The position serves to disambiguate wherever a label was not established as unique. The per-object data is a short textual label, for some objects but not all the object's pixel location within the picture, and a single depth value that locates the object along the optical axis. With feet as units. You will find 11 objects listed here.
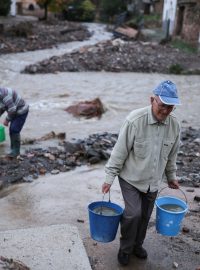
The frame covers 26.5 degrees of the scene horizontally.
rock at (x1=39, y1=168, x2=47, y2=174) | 21.16
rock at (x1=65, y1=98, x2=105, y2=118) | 36.65
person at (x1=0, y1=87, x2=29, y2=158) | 20.85
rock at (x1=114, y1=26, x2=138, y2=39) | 90.68
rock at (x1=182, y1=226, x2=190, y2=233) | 14.34
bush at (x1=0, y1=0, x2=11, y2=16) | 108.87
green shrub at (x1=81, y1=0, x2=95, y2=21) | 134.43
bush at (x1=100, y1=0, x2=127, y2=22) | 130.52
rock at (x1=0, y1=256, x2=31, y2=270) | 10.85
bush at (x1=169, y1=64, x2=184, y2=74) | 63.16
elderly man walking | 10.89
